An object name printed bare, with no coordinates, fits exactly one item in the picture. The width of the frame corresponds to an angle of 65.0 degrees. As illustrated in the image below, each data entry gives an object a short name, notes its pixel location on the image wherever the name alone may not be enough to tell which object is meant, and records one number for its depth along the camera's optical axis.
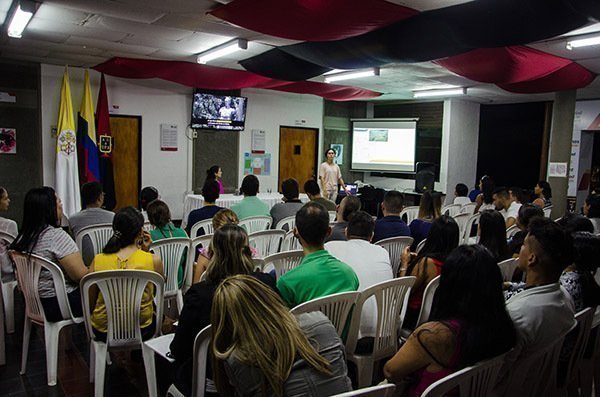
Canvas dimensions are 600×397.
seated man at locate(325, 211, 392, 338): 2.89
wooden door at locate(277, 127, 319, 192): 11.08
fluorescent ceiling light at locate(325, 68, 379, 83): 7.30
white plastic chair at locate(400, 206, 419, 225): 6.72
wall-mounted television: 9.41
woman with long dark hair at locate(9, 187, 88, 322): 3.03
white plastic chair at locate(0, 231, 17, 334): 3.73
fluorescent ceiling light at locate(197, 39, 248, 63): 5.83
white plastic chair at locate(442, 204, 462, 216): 6.95
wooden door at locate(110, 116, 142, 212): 8.89
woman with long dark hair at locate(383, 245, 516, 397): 1.71
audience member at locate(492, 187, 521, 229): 5.73
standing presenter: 9.79
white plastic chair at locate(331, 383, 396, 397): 1.35
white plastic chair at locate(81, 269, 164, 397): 2.65
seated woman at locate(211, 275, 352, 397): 1.41
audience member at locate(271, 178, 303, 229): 5.25
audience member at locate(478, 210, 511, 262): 3.30
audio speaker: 10.83
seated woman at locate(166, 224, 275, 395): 2.06
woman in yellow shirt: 2.81
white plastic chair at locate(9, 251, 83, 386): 2.94
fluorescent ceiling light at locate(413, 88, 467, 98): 9.46
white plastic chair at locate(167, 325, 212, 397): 1.97
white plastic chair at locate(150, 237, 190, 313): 3.58
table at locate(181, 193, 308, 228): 7.70
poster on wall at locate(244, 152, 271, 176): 10.47
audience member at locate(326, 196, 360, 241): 3.95
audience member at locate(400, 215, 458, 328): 2.83
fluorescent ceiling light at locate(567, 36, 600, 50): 5.05
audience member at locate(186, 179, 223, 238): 4.76
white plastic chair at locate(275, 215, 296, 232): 5.02
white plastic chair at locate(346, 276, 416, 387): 2.57
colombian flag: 7.91
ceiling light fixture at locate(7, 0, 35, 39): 4.54
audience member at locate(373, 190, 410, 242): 4.24
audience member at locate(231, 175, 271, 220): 5.26
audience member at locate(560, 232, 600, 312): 2.62
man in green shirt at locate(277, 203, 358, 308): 2.34
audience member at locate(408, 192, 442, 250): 4.47
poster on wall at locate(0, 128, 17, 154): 7.75
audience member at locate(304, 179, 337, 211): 5.86
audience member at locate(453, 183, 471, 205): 8.32
